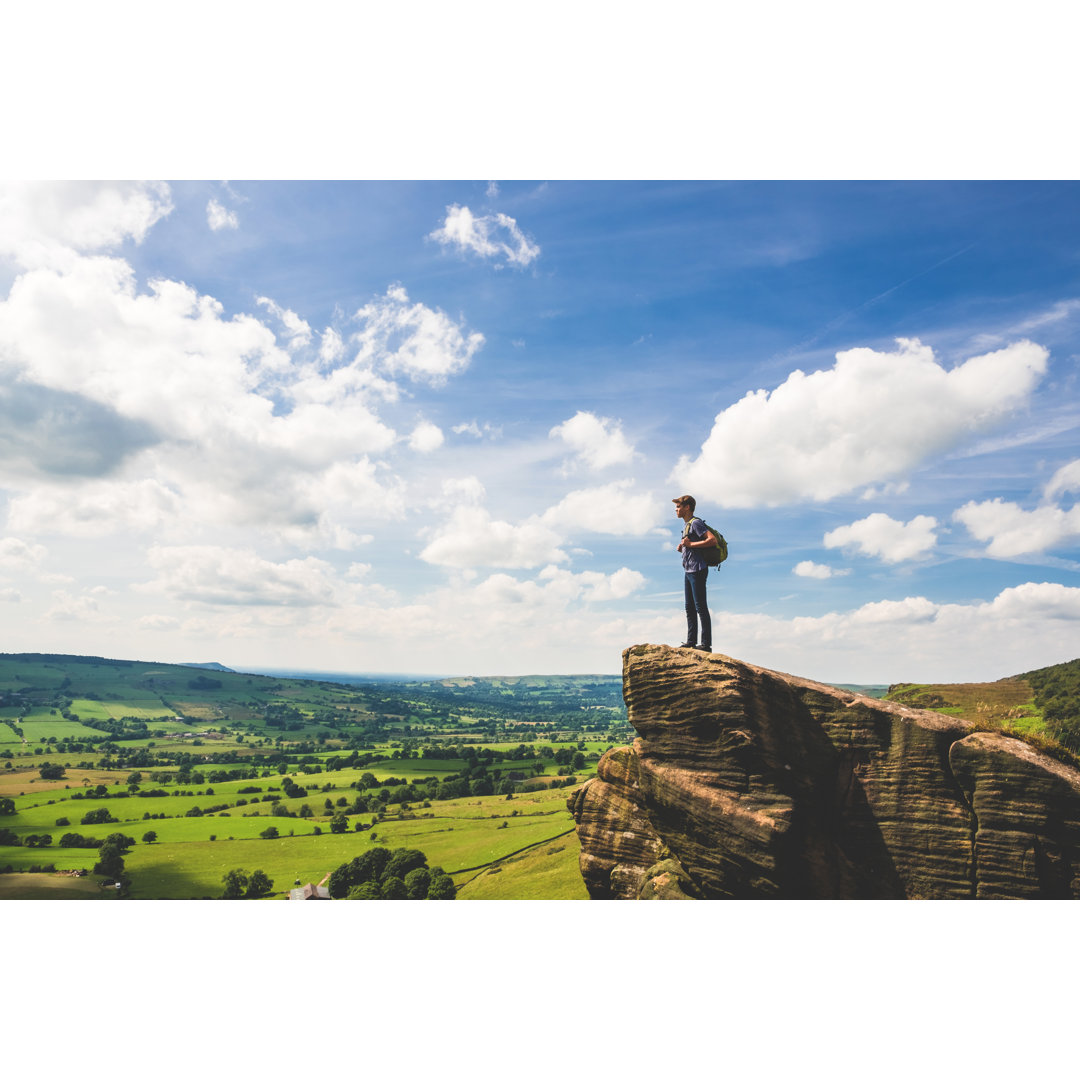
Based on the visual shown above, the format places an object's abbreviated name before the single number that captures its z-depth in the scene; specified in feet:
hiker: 54.85
